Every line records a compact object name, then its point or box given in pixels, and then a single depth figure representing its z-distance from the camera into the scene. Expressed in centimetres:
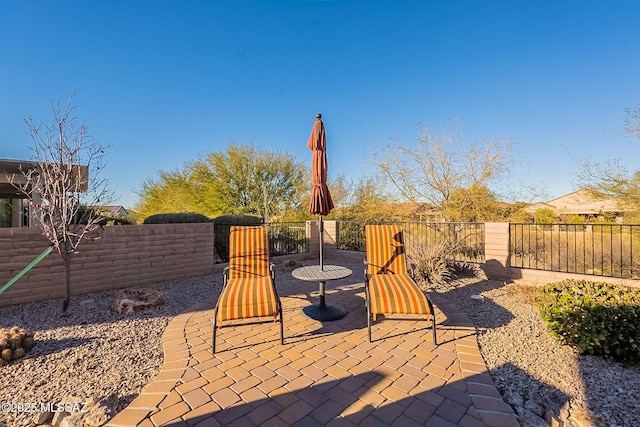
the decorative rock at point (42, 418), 184
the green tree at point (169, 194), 1432
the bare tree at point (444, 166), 993
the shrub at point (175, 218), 725
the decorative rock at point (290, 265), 715
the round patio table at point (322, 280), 356
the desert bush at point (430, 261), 579
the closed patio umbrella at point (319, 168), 368
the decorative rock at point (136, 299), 407
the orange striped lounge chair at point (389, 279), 298
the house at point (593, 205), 752
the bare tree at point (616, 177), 705
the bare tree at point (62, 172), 415
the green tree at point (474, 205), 980
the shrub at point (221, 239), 753
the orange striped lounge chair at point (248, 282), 287
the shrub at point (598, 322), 265
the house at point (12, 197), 750
